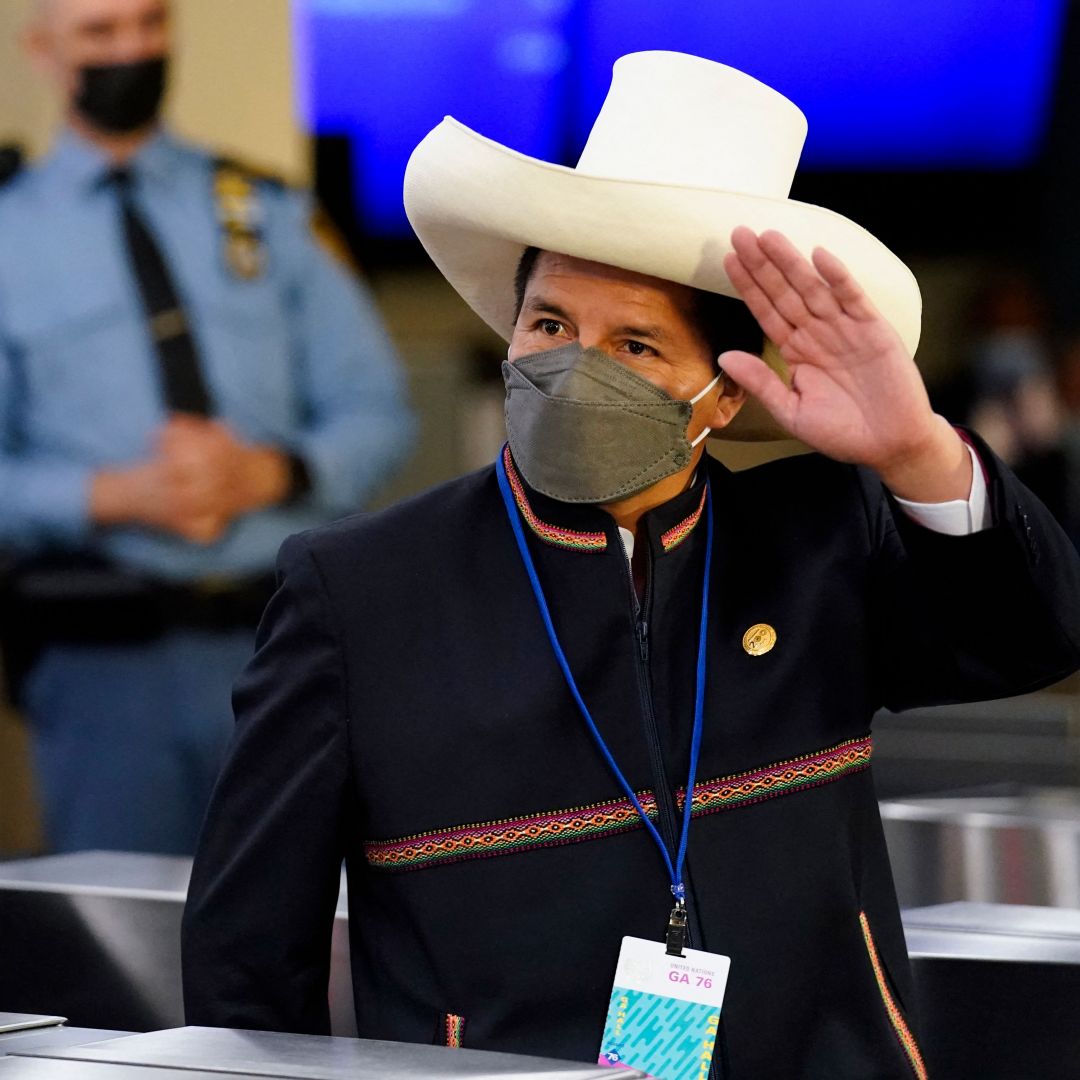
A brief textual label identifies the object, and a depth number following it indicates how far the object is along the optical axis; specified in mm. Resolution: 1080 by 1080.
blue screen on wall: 10578
